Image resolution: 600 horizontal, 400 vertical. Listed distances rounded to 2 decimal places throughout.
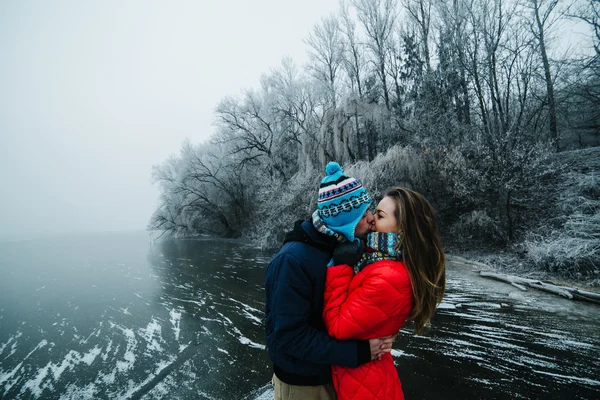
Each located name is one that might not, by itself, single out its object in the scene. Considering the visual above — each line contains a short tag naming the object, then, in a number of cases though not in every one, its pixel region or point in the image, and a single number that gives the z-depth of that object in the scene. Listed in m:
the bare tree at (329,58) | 20.42
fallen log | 5.68
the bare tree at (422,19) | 17.83
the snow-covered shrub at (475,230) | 10.80
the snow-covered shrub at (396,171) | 12.17
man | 1.34
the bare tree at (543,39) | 13.60
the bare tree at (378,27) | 18.56
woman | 1.33
